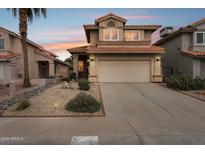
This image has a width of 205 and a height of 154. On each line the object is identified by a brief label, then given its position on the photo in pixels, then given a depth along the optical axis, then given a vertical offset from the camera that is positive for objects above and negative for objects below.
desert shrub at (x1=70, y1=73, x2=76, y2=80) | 14.59 -0.53
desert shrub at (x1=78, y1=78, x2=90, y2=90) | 9.57 -0.97
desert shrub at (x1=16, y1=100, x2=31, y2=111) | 6.19 -1.54
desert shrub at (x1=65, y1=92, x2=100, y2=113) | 6.06 -1.50
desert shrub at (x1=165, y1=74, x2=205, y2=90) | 10.16 -0.95
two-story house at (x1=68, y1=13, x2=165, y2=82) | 12.71 +1.07
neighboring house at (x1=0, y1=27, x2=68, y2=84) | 13.41 +1.21
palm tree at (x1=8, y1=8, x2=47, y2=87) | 10.90 +4.20
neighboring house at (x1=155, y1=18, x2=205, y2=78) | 12.87 +2.06
